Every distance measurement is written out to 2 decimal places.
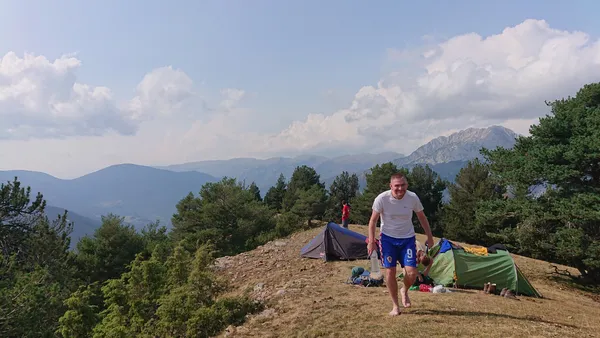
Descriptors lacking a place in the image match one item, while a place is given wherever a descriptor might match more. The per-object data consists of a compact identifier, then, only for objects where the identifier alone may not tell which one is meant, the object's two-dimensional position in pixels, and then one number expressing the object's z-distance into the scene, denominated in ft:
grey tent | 53.83
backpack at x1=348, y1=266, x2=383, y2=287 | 34.60
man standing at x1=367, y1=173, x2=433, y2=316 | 19.42
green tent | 35.37
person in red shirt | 77.87
